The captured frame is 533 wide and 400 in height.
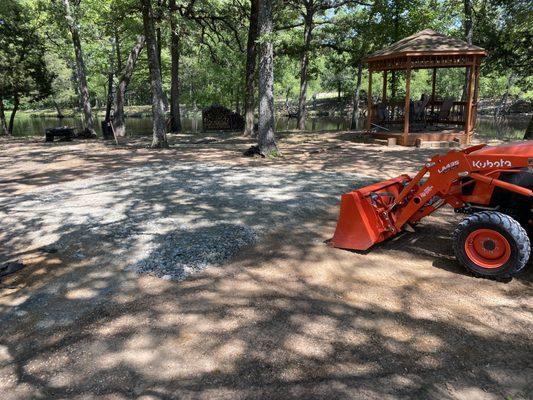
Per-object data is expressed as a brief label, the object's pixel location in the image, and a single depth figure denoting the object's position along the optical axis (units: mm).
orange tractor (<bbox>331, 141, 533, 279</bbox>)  4094
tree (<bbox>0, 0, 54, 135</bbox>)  24781
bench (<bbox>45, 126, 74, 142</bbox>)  19750
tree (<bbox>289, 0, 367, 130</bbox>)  21553
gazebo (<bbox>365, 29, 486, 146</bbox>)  13727
